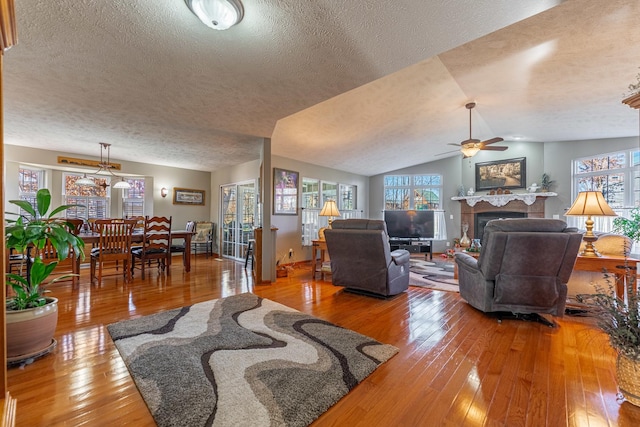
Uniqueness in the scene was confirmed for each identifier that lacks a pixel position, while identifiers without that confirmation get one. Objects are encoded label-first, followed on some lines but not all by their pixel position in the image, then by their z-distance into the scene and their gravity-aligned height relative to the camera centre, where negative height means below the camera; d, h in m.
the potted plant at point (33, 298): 1.87 -0.65
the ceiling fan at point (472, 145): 4.36 +1.14
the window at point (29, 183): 5.00 +0.60
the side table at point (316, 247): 4.66 -0.60
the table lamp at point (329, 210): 5.19 +0.07
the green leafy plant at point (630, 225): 4.71 -0.22
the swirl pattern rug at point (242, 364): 1.44 -1.07
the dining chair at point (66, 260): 3.91 -0.72
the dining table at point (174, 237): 4.12 -0.41
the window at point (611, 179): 5.09 +0.70
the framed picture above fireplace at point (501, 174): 6.64 +1.02
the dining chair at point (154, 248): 4.47 -0.60
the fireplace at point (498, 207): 6.34 +0.16
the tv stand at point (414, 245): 6.90 -0.83
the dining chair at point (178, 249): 5.05 -0.68
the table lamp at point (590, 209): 2.85 +0.05
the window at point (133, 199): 6.23 +0.35
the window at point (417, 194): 7.71 +0.59
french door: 6.32 -0.08
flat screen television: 7.06 -0.28
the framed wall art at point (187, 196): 6.80 +0.46
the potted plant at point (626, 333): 1.50 -0.69
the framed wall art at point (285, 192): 5.58 +0.48
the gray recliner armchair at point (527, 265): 2.48 -0.50
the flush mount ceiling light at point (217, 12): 1.72 +1.35
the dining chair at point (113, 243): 4.02 -0.45
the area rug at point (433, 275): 4.16 -1.13
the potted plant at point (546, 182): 6.25 +0.74
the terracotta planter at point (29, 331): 1.84 -0.85
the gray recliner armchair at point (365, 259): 3.34 -0.60
